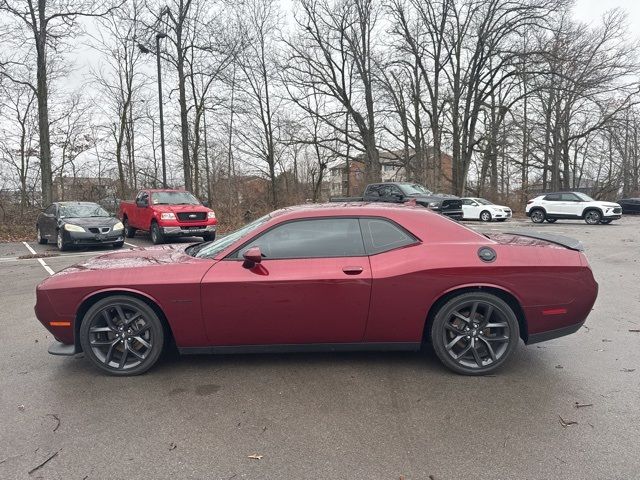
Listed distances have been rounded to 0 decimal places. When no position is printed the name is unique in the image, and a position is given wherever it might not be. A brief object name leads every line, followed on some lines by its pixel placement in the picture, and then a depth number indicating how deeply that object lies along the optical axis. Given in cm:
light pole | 1756
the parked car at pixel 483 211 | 2456
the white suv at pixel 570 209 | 2023
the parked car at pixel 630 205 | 2972
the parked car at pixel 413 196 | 1572
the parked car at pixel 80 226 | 1160
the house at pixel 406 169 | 3288
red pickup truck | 1298
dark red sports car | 340
